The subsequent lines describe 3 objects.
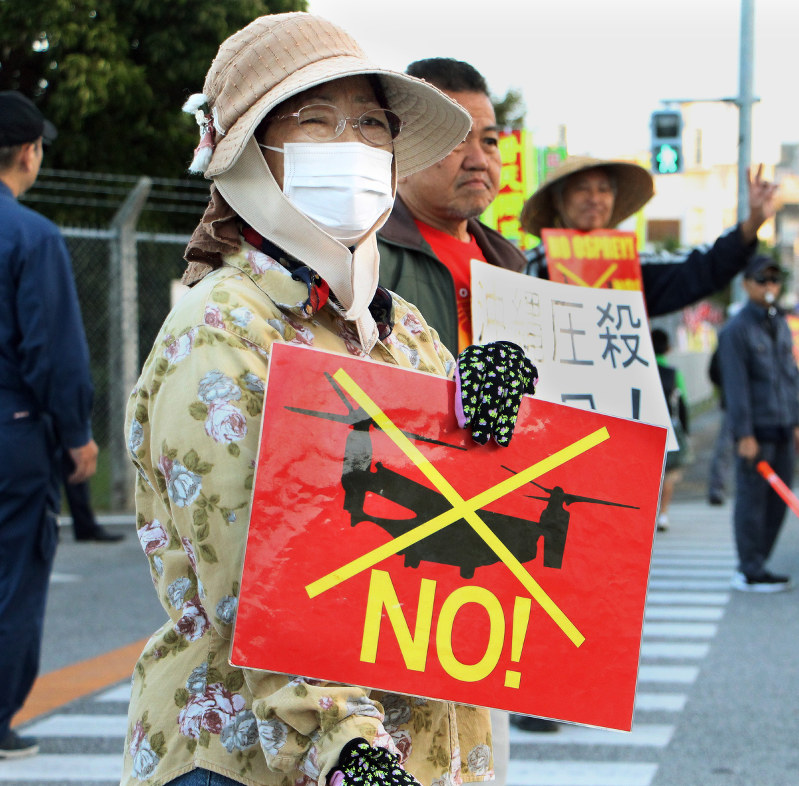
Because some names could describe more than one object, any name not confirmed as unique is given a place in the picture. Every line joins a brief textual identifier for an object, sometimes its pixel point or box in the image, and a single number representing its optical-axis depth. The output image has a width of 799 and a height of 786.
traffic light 14.64
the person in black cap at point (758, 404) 7.69
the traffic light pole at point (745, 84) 15.06
